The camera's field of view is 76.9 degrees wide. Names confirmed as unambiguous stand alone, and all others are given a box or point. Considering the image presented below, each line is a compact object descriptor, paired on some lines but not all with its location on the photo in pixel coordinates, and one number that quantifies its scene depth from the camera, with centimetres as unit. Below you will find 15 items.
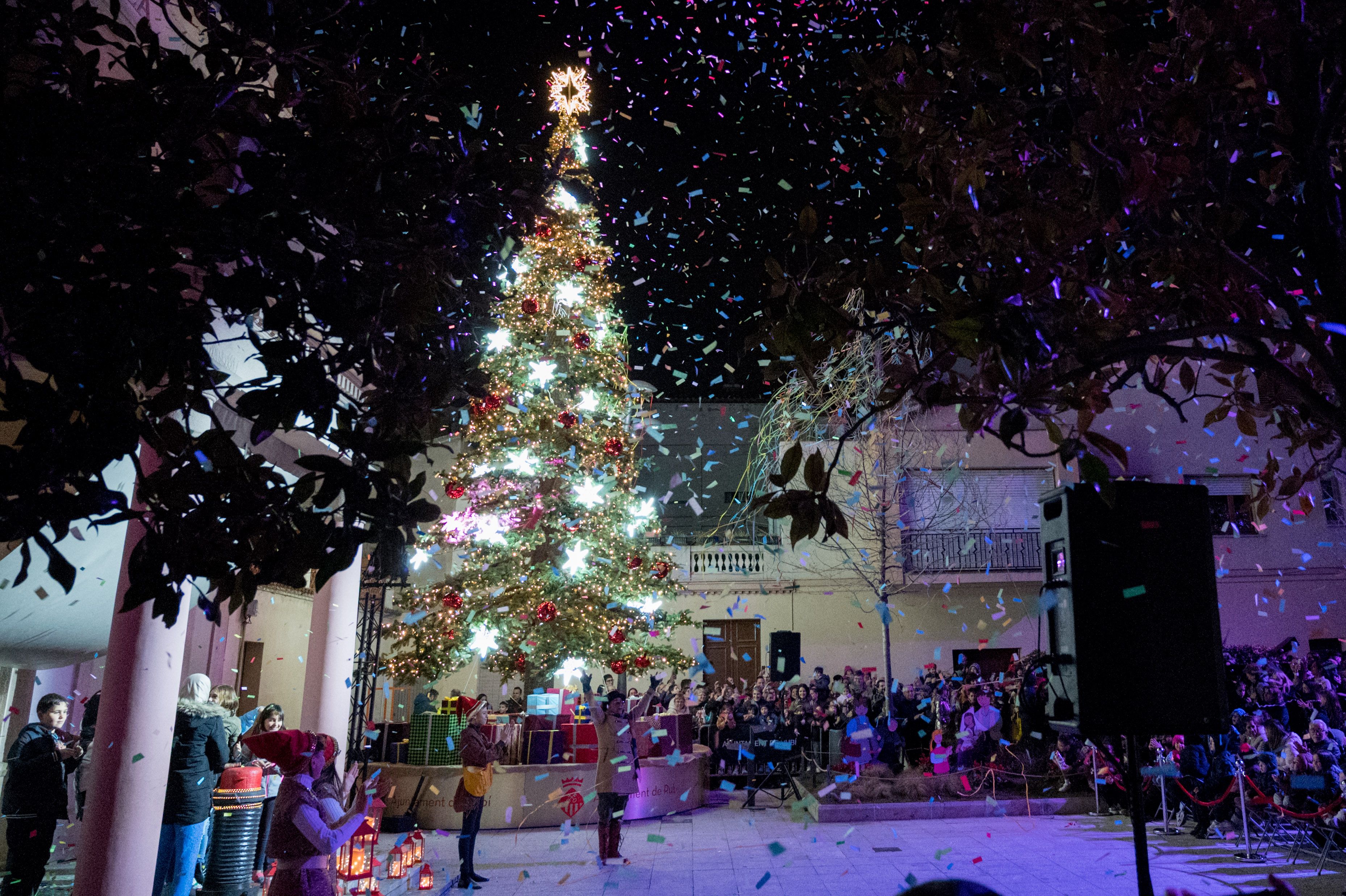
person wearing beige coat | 884
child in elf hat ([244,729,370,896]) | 457
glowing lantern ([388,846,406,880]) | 801
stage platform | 1113
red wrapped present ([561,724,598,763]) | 1181
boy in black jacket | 649
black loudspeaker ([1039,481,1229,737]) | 401
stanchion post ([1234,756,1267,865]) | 837
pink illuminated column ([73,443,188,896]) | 495
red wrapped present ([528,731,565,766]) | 1155
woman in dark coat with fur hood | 639
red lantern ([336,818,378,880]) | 741
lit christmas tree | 1145
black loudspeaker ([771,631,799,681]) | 1906
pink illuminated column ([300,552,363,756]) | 834
